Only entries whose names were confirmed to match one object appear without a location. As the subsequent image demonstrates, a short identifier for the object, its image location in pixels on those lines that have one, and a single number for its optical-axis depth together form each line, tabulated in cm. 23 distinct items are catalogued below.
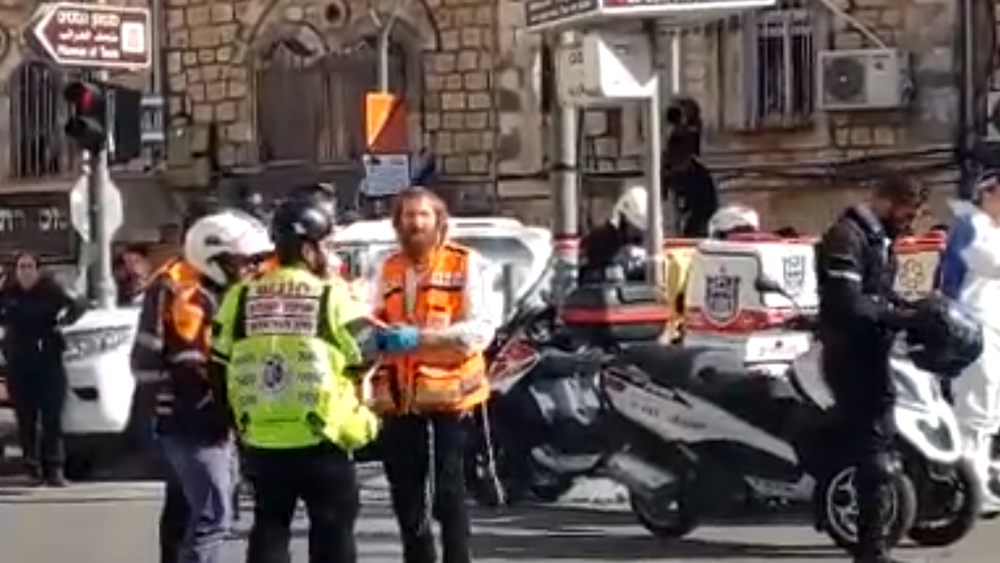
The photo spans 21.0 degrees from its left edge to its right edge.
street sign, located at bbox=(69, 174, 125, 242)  2206
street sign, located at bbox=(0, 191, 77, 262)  3272
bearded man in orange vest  1039
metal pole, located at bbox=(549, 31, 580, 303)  1788
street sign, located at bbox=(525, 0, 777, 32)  1561
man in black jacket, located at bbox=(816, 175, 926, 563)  1144
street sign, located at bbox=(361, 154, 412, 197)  2700
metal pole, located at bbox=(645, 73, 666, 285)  1611
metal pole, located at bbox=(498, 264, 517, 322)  1733
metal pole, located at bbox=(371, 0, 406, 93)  3015
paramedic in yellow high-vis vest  943
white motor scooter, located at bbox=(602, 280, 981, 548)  1238
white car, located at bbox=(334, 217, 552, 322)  1783
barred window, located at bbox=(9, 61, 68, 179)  3378
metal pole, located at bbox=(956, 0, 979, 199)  2712
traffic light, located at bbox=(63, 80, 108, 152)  2130
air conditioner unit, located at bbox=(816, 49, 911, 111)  2717
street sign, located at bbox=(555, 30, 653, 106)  1608
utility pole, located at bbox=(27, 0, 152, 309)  2083
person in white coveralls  1334
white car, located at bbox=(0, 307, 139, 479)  1886
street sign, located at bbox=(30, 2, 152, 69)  2075
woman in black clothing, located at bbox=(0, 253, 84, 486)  1861
